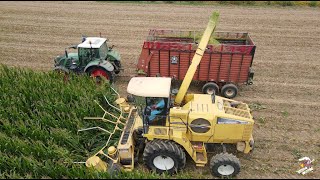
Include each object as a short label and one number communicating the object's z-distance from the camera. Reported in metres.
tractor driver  7.43
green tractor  11.82
